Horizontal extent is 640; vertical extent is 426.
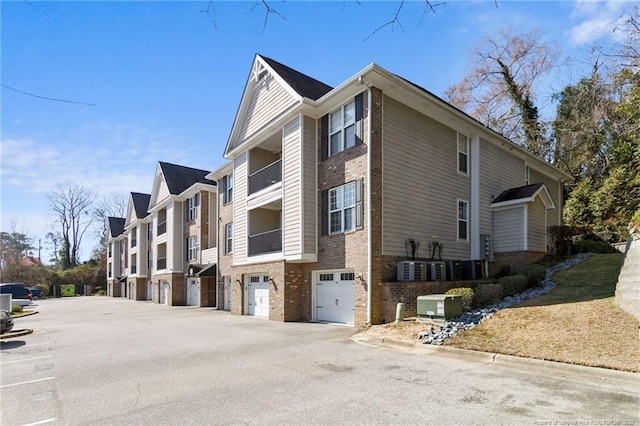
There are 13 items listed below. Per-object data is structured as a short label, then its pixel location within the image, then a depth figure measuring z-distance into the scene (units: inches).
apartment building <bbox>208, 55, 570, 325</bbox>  547.2
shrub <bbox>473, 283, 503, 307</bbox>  487.2
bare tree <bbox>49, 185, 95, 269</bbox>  2780.5
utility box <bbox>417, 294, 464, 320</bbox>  434.0
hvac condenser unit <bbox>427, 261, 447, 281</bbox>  546.9
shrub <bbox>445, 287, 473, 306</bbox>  469.1
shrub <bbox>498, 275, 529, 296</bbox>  522.9
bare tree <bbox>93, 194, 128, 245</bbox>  2815.0
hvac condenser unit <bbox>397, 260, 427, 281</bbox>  526.3
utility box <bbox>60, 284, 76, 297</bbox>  2237.9
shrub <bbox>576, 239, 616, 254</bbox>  797.2
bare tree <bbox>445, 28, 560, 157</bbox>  1258.0
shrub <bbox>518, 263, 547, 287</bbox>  570.8
